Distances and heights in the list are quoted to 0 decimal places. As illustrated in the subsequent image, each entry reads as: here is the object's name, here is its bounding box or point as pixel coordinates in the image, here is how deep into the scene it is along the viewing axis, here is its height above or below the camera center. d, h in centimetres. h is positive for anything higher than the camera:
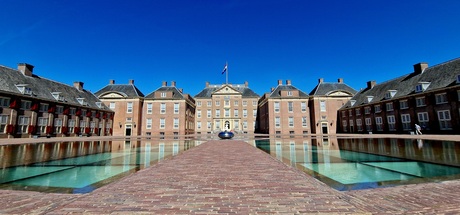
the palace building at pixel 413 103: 2489 +397
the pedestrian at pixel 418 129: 2547 +33
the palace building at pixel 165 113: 4559 +444
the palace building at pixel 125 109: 4468 +532
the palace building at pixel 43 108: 2603 +397
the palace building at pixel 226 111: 5347 +570
